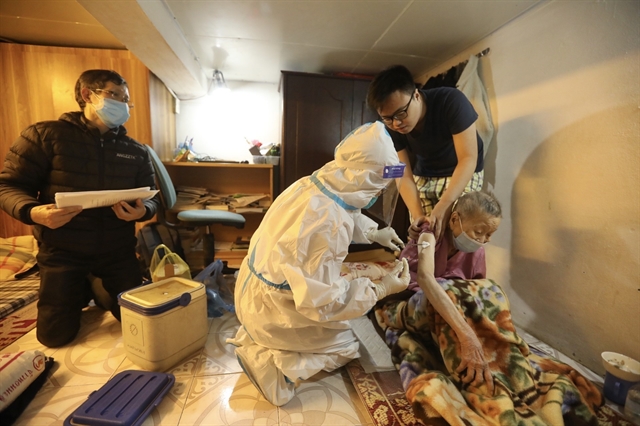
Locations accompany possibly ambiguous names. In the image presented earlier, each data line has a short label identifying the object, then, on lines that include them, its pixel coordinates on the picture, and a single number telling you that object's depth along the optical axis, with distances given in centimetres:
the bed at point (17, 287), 144
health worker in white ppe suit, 93
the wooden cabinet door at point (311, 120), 240
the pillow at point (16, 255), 196
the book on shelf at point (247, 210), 260
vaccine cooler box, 113
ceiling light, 263
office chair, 178
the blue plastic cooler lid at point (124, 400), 89
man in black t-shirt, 123
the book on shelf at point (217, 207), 256
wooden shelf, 280
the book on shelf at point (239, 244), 273
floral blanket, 88
